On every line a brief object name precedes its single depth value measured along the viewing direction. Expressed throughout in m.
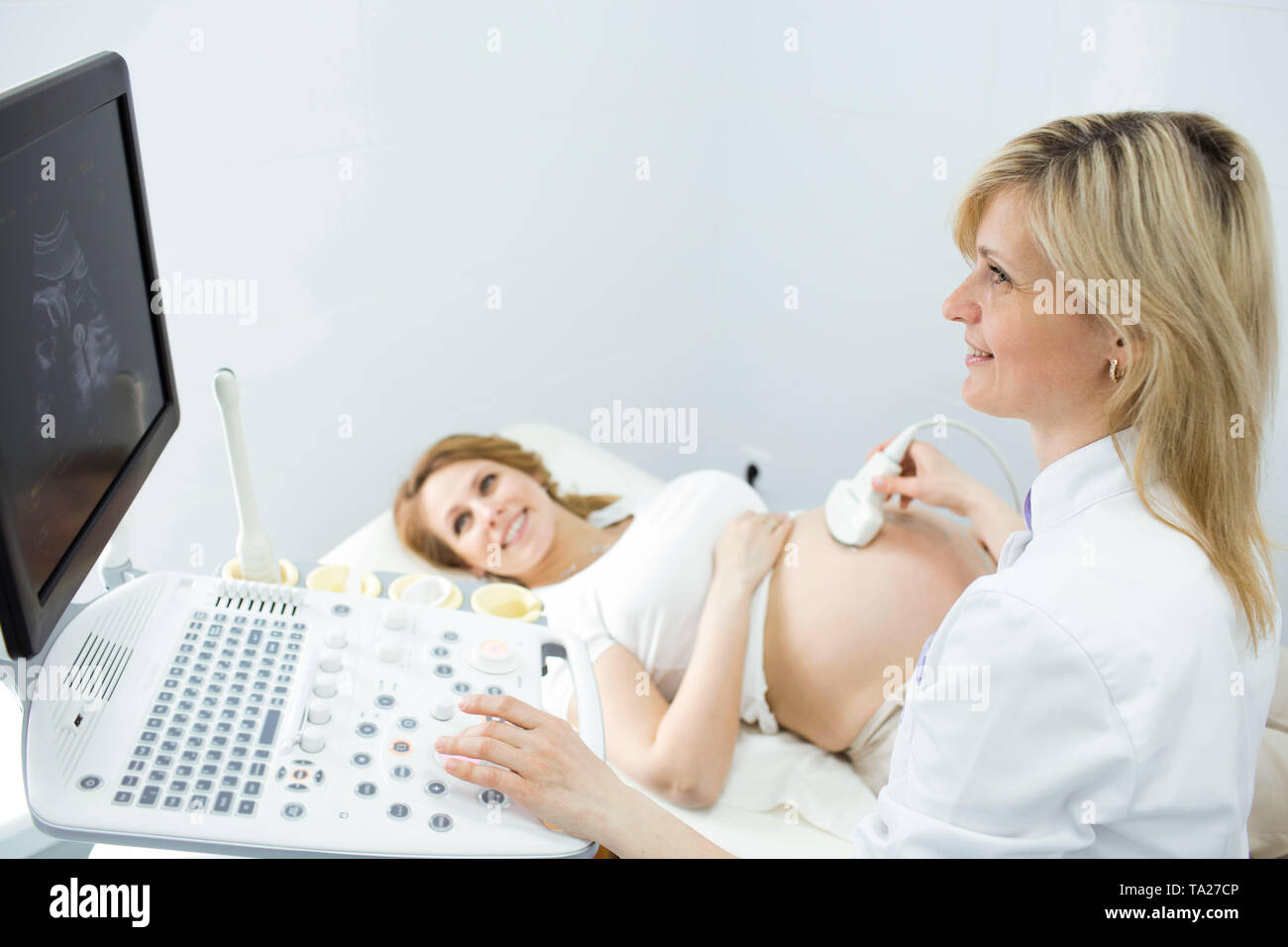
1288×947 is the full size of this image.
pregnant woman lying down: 1.39
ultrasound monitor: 0.71
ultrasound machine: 0.74
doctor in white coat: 0.82
